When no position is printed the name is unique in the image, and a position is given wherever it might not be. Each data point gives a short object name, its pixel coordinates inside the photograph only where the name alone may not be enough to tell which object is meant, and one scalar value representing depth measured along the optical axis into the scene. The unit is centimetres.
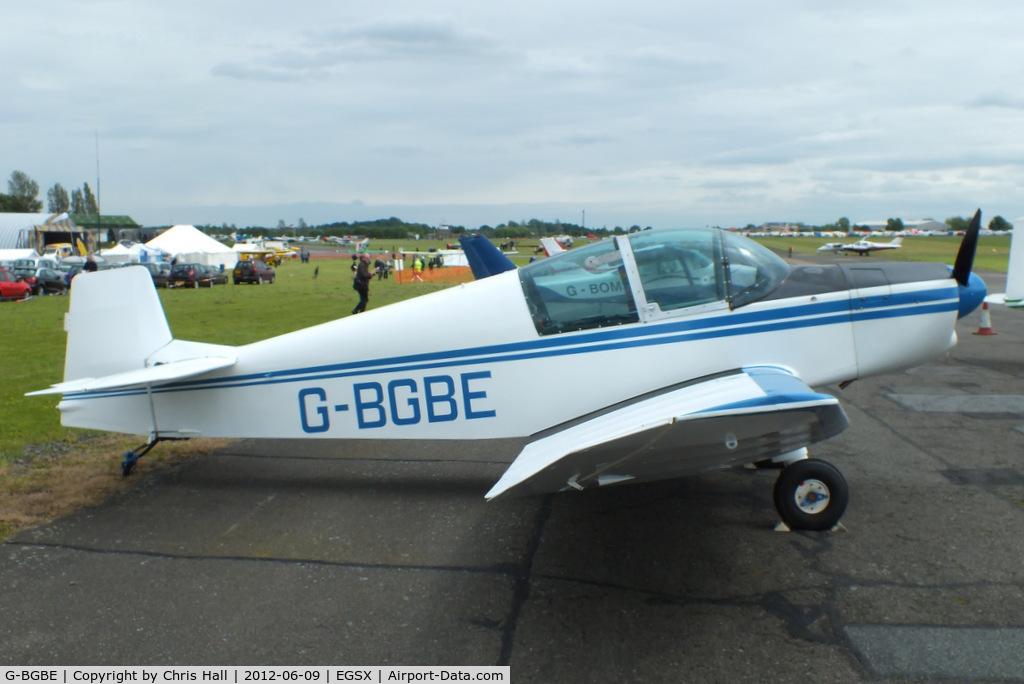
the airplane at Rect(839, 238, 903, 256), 6944
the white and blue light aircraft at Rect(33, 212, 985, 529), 497
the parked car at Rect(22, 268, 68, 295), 3146
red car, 2805
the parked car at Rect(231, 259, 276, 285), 3984
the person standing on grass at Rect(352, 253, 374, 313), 1986
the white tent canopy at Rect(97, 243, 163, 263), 5008
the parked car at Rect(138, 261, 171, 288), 3705
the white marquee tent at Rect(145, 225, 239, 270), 5366
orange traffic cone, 1463
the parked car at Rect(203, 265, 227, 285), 3938
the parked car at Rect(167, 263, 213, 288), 3716
